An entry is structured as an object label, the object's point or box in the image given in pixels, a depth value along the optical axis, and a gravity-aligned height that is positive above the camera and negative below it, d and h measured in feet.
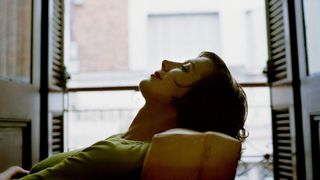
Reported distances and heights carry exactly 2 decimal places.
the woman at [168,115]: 2.97 -0.04
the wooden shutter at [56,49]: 7.07 +1.13
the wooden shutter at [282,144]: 6.95 -0.62
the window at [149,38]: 25.76 +4.69
